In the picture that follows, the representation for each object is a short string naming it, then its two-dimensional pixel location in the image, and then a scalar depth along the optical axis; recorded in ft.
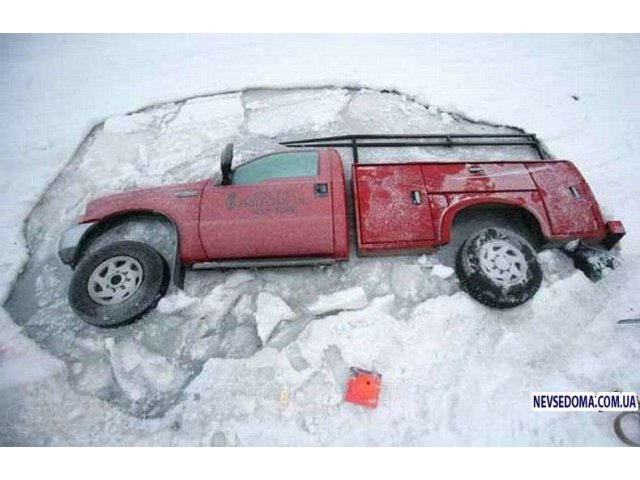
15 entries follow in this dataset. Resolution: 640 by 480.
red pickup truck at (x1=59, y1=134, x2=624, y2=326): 10.32
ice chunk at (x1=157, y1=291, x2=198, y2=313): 10.97
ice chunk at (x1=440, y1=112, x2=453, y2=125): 15.69
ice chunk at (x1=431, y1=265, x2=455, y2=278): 11.28
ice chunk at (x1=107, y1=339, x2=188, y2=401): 9.86
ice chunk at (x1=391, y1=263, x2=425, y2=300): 11.04
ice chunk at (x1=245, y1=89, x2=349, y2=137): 15.83
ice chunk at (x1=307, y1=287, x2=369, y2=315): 10.73
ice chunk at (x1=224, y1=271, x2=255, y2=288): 11.43
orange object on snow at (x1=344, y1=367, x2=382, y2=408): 9.37
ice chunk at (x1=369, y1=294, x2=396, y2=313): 10.74
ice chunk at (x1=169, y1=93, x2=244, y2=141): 15.83
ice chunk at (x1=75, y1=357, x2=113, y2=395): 9.93
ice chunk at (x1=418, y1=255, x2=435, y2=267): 11.52
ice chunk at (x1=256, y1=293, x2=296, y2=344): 10.44
